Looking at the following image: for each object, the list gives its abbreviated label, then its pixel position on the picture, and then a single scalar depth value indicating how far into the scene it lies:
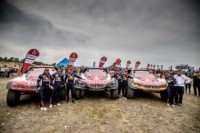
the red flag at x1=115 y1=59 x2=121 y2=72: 12.11
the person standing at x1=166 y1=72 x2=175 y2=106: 6.70
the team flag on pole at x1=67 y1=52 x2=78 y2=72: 9.39
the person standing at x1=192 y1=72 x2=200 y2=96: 9.85
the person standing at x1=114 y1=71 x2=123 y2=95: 7.71
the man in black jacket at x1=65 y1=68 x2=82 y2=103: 6.45
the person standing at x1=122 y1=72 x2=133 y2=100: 7.44
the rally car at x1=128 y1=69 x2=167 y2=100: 6.71
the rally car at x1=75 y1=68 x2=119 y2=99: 6.50
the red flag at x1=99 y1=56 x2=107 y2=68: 12.33
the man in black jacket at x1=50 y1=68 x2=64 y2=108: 6.06
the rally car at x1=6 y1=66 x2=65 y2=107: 5.41
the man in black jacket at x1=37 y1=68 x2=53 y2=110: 5.46
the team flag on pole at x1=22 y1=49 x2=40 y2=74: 7.32
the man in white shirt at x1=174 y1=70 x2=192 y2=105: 6.60
